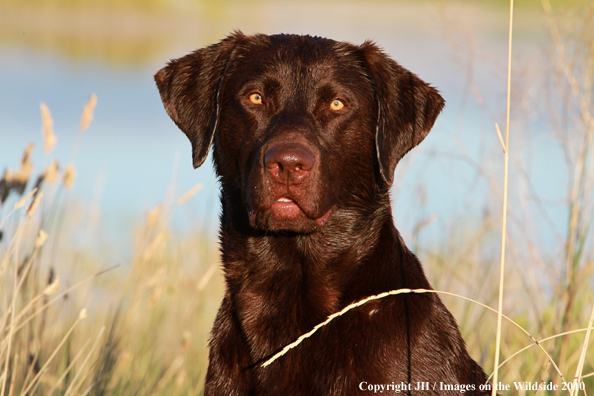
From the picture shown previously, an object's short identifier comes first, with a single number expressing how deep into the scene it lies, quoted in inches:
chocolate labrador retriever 199.5
